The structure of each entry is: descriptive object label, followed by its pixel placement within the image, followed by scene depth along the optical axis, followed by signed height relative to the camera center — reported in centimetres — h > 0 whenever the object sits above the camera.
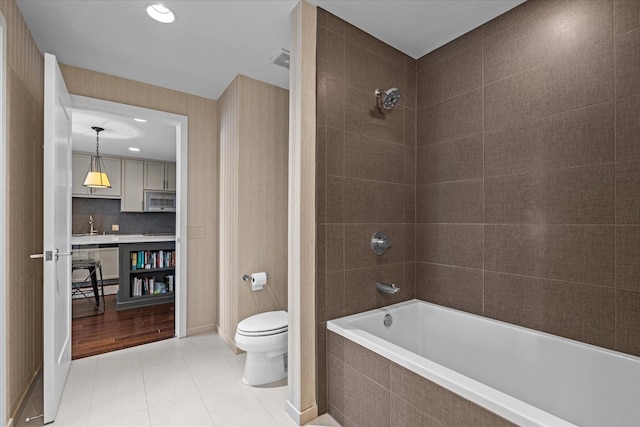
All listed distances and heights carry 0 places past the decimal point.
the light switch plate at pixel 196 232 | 308 -15
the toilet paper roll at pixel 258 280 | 271 -55
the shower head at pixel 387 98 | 204 +77
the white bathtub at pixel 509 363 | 127 -76
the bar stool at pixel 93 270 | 418 -72
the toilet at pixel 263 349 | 218 -91
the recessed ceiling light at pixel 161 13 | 188 +123
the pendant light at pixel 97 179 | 423 +52
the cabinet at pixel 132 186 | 594 +58
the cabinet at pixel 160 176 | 618 +80
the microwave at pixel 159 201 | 616 +31
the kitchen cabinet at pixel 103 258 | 541 -74
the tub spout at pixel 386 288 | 208 -48
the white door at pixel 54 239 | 176 -13
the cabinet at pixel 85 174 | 555 +71
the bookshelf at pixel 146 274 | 417 -81
